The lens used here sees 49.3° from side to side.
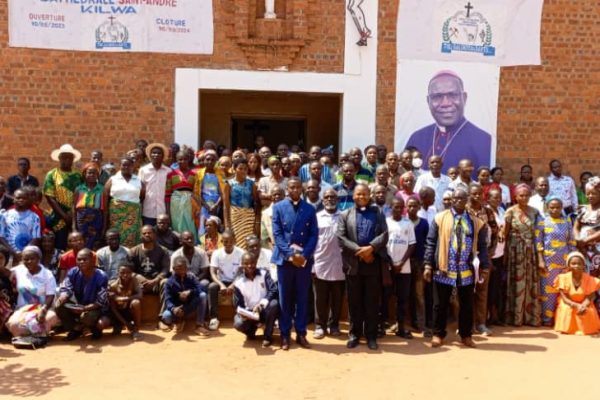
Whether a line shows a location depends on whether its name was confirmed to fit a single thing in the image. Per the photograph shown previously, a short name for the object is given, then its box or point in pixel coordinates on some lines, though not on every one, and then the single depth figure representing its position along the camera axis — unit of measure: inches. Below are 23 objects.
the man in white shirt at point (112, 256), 275.9
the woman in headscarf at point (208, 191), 299.7
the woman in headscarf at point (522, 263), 290.5
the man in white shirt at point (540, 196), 307.1
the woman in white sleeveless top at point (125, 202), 292.4
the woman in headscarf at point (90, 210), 289.6
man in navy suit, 249.4
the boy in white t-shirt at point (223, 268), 276.2
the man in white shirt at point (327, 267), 259.9
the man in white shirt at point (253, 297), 252.5
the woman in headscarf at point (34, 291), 251.9
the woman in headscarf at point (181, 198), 300.2
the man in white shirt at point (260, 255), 268.8
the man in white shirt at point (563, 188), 353.4
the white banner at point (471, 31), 386.0
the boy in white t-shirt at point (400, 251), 265.3
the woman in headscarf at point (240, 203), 296.4
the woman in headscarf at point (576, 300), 279.9
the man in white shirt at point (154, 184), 301.6
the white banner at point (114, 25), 360.8
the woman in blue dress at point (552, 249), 292.5
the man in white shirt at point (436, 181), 309.7
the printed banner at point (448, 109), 388.2
